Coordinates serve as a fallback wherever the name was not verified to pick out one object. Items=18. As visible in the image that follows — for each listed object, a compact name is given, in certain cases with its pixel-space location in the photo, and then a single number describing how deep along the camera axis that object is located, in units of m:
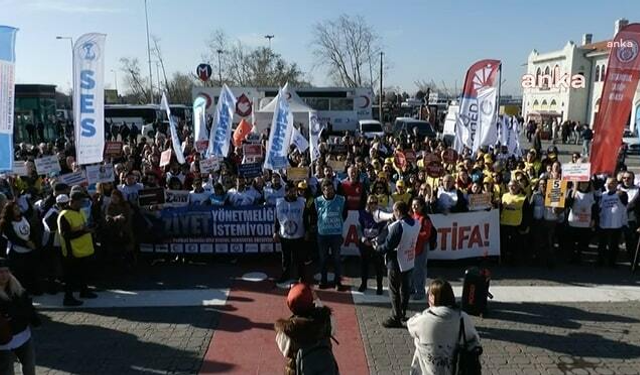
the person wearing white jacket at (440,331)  3.94
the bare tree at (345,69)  63.50
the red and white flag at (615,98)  9.34
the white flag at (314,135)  15.93
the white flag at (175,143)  13.83
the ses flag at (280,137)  12.62
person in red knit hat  3.42
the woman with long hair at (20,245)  7.06
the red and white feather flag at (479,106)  12.47
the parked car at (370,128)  31.91
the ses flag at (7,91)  8.12
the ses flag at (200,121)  15.69
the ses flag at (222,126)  14.03
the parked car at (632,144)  28.89
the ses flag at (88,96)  9.52
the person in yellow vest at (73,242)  7.26
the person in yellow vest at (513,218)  9.52
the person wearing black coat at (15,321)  4.50
